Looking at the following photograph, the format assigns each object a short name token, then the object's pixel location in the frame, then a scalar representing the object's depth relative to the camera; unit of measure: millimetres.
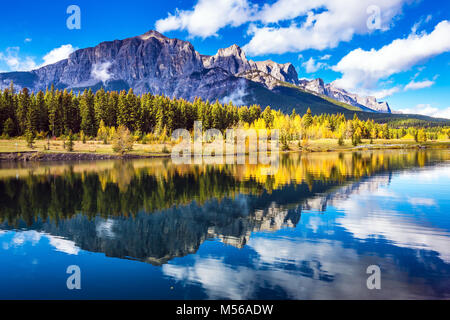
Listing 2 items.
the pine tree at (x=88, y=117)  116000
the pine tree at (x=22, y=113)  110062
